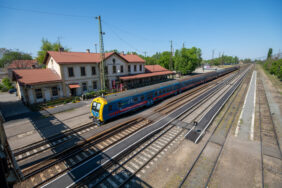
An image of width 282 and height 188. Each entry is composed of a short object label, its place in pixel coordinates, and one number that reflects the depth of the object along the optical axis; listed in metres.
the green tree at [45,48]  46.09
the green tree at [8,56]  60.62
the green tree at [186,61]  54.00
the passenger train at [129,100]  13.84
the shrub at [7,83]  34.56
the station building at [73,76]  21.61
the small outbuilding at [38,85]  20.69
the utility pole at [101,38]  21.53
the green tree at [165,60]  62.38
